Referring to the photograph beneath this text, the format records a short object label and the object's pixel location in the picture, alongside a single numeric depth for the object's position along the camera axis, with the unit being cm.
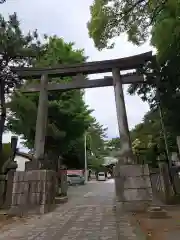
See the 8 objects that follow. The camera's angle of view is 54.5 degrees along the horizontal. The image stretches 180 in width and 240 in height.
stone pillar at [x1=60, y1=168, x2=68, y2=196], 1127
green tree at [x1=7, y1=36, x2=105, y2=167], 1103
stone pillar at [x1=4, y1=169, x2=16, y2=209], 695
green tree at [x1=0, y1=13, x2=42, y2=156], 732
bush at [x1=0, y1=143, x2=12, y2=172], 884
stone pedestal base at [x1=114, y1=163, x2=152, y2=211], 611
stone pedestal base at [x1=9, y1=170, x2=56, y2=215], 625
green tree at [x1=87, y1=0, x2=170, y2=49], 409
